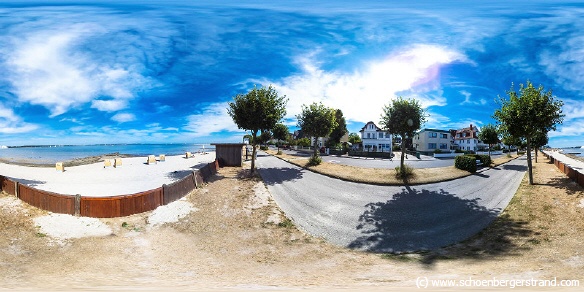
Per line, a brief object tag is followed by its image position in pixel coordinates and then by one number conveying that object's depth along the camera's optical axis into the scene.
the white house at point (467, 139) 84.05
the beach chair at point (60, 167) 33.44
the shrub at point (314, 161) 30.50
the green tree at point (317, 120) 33.84
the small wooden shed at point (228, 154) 32.19
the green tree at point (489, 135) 42.41
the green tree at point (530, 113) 19.23
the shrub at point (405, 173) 21.92
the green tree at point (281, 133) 66.12
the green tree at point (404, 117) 23.03
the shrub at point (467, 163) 24.94
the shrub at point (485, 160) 28.36
